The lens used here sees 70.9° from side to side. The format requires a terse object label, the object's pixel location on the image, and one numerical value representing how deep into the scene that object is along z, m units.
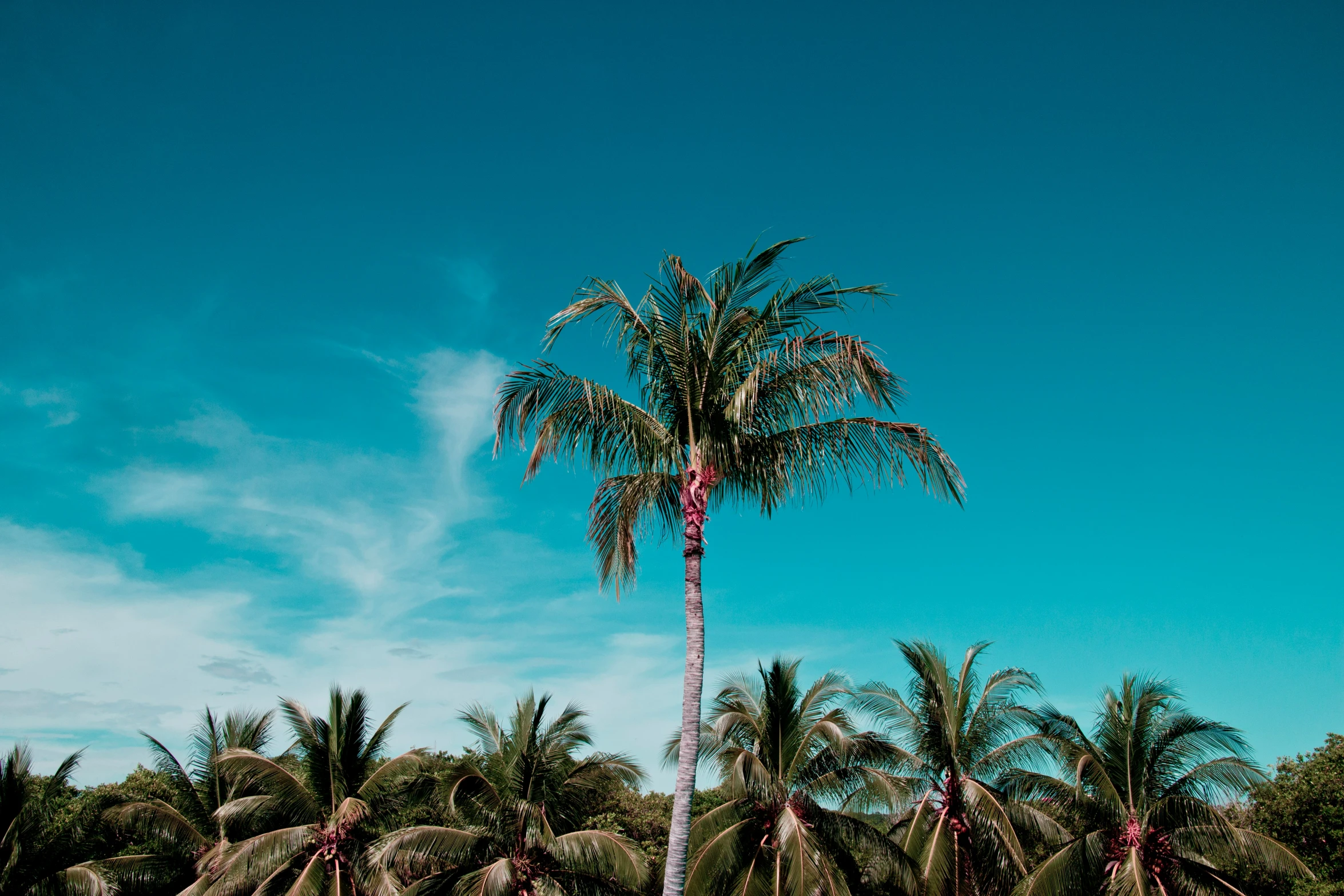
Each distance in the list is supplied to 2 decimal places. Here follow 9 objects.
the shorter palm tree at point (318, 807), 20.52
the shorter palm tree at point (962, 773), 20.20
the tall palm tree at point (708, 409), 12.34
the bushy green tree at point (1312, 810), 21.14
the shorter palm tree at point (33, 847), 20.08
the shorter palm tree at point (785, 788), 19.12
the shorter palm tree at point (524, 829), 19.56
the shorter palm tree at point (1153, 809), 18.94
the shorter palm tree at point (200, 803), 22.62
